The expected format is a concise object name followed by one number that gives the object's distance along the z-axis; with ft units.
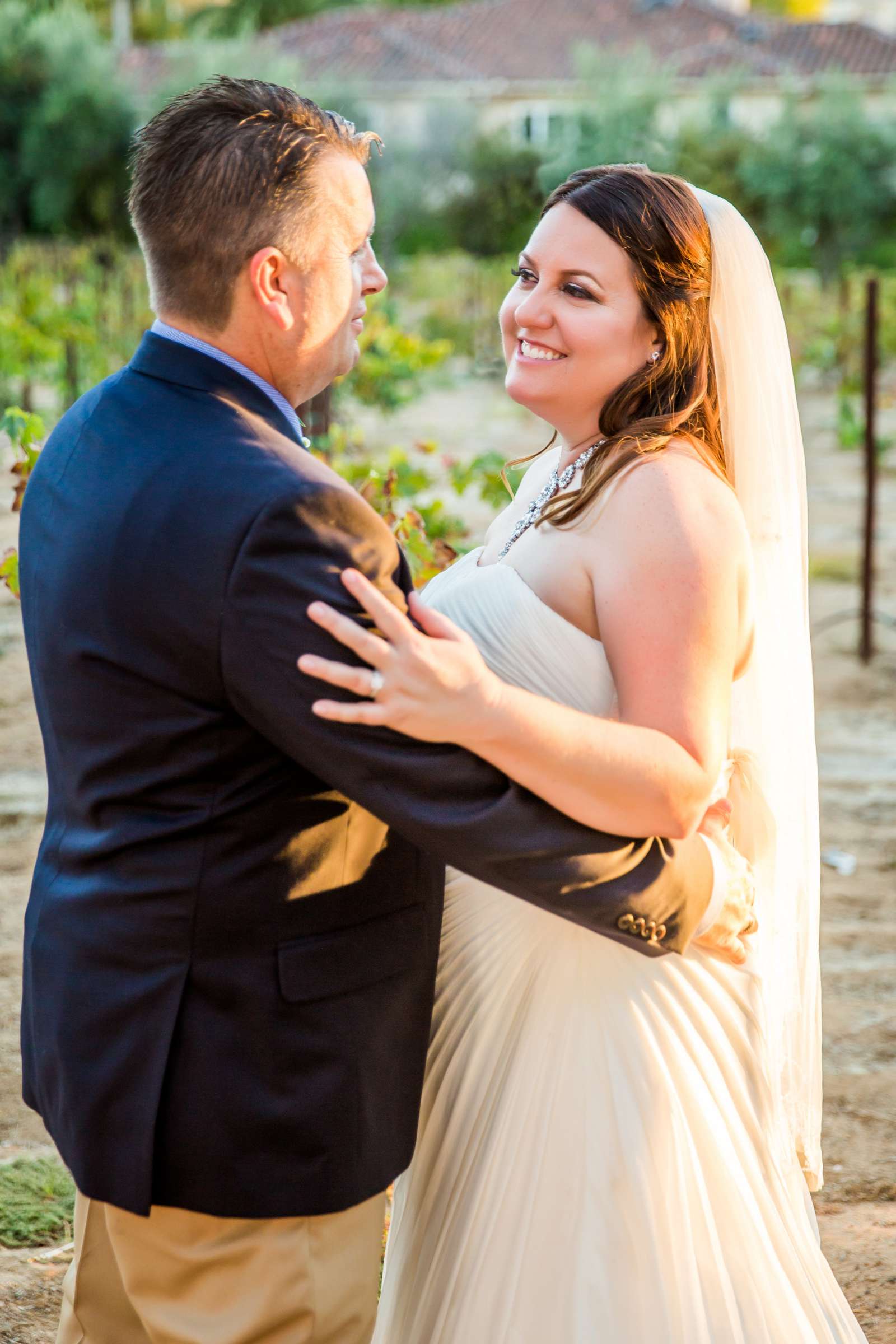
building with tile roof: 124.36
